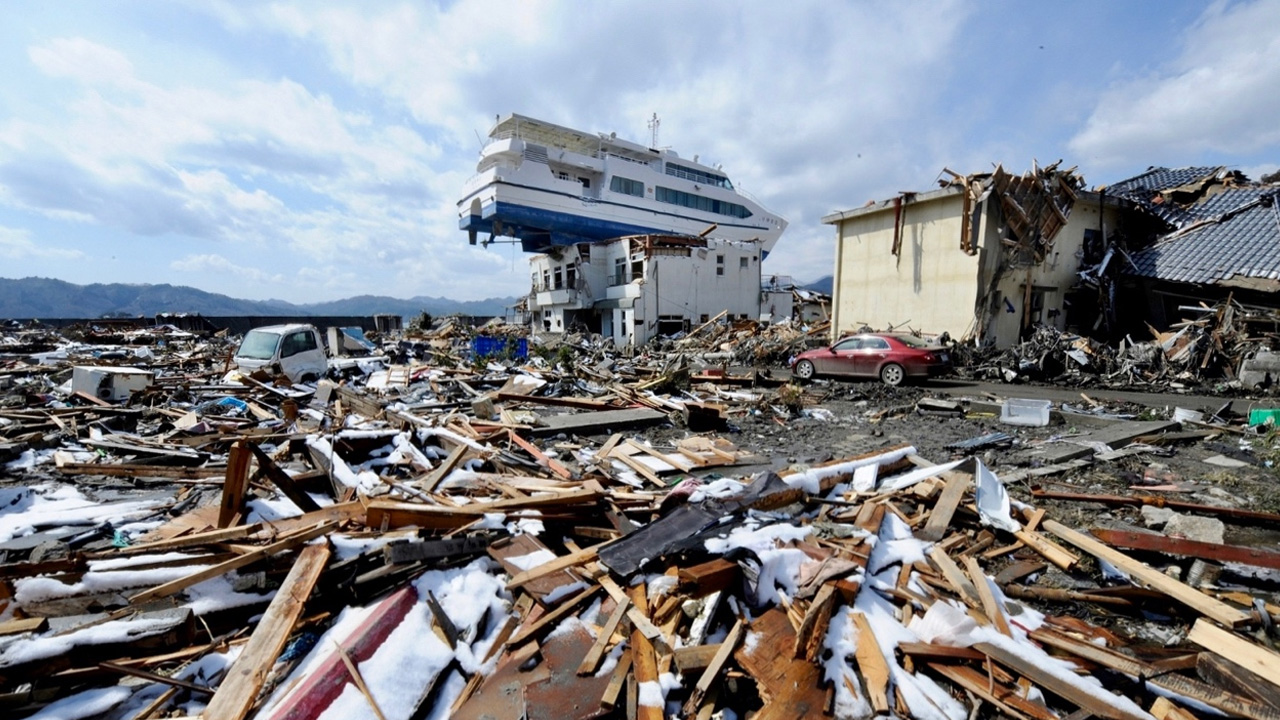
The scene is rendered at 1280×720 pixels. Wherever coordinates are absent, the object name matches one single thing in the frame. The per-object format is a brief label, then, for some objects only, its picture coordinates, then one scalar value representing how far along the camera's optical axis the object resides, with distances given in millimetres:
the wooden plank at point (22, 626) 2783
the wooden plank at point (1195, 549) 3703
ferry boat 36562
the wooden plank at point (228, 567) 3061
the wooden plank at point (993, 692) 2521
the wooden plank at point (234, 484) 4215
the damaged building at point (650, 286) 28531
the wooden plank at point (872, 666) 2633
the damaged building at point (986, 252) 16047
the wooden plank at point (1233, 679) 2471
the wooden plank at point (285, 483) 4355
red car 13125
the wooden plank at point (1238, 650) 2590
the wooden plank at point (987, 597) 3097
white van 12359
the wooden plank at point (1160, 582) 3053
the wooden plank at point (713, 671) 2613
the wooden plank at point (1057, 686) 2467
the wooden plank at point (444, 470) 5445
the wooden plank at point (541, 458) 6152
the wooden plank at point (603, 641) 2838
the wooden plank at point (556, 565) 3514
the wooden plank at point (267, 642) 2484
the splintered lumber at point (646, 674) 2545
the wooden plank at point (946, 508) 4246
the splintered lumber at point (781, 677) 2566
